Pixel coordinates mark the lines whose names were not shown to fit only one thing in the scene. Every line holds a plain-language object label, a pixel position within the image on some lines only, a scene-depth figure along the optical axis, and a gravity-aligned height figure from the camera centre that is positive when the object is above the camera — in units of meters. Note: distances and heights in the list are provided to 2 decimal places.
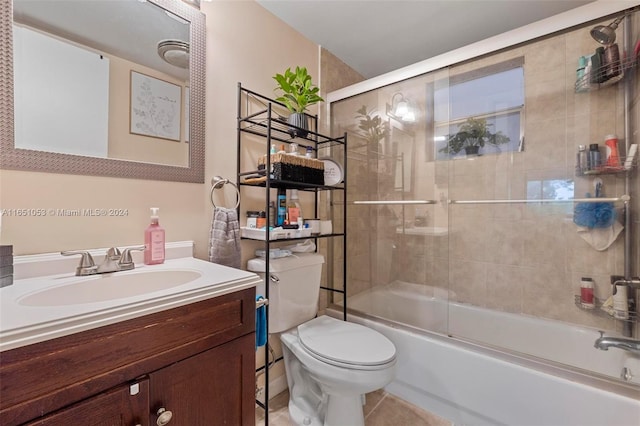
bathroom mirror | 0.84 +0.46
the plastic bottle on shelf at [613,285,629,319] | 1.45 -0.48
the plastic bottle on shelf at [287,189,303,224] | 1.49 +0.02
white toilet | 1.12 -0.60
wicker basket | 1.31 +0.23
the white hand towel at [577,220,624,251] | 1.49 -0.12
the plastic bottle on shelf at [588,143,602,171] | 1.51 +0.32
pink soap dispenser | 1.02 -0.11
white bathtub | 1.12 -0.75
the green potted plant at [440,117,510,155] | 1.92 +0.55
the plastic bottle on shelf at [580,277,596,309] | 1.57 -0.46
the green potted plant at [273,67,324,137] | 1.49 +0.66
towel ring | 1.30 +0.15
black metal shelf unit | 1.28 +0.45
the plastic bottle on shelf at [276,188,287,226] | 1.46 +0.02
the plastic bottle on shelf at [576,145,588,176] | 1.57 +0.31
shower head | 1.30 +0.90
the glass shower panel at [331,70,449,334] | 2.00 +0.06
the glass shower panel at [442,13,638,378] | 1.51 -0.04
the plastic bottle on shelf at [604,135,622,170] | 1.45 +0.33
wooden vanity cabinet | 0.51 -0.36
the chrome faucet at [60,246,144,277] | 0.88 -0.17
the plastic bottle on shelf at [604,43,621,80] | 1.40 +0.80
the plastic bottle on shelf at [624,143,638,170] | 1.40 +0.30
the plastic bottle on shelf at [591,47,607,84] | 1.44 +0.79
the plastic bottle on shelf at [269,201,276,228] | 1.47 -0.01
